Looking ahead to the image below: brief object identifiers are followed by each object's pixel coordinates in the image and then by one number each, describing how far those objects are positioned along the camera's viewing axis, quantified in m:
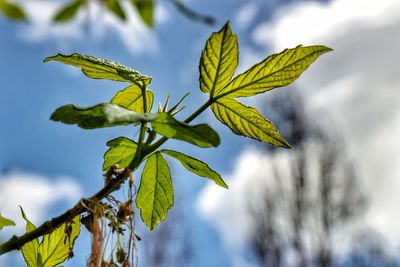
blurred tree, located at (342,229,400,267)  11.47
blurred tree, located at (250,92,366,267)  10.70
